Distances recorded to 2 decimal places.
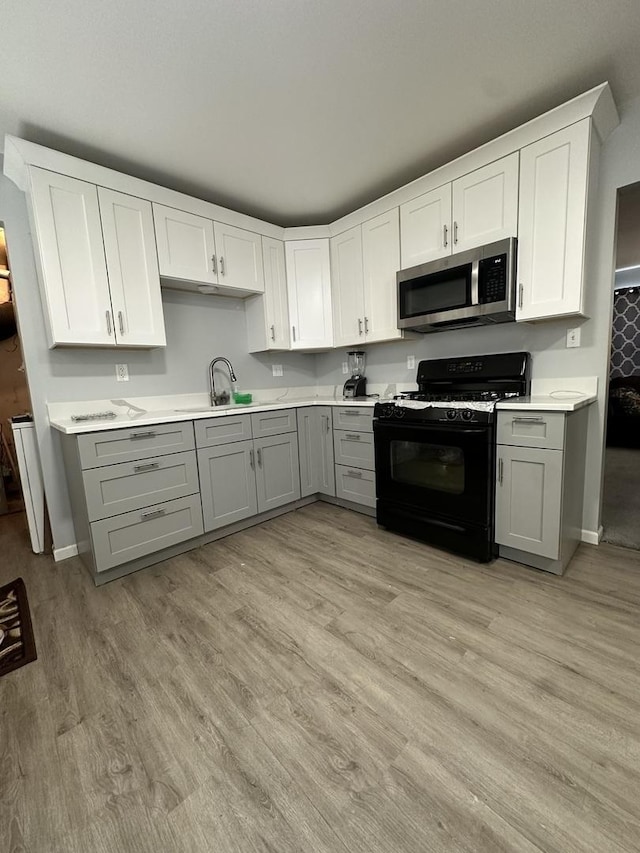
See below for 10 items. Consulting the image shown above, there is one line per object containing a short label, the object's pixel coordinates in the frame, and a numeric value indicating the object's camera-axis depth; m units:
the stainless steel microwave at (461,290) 2.05
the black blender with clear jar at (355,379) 3.19
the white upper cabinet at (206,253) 2.42
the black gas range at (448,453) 1.98
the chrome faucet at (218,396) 2.92
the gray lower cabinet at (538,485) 1.78
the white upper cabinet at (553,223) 1.81
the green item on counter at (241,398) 3.01
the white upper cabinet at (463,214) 2.03
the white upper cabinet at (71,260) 1.97
